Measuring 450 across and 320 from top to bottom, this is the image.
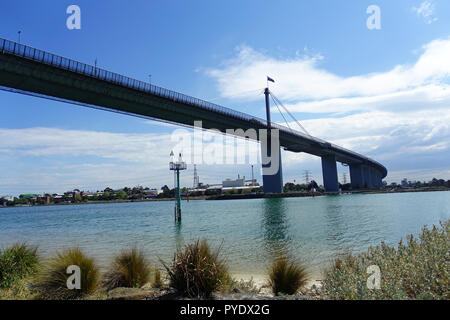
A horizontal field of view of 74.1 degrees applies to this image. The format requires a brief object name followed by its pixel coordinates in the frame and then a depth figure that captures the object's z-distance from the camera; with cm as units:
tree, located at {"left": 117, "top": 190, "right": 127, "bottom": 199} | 18945
